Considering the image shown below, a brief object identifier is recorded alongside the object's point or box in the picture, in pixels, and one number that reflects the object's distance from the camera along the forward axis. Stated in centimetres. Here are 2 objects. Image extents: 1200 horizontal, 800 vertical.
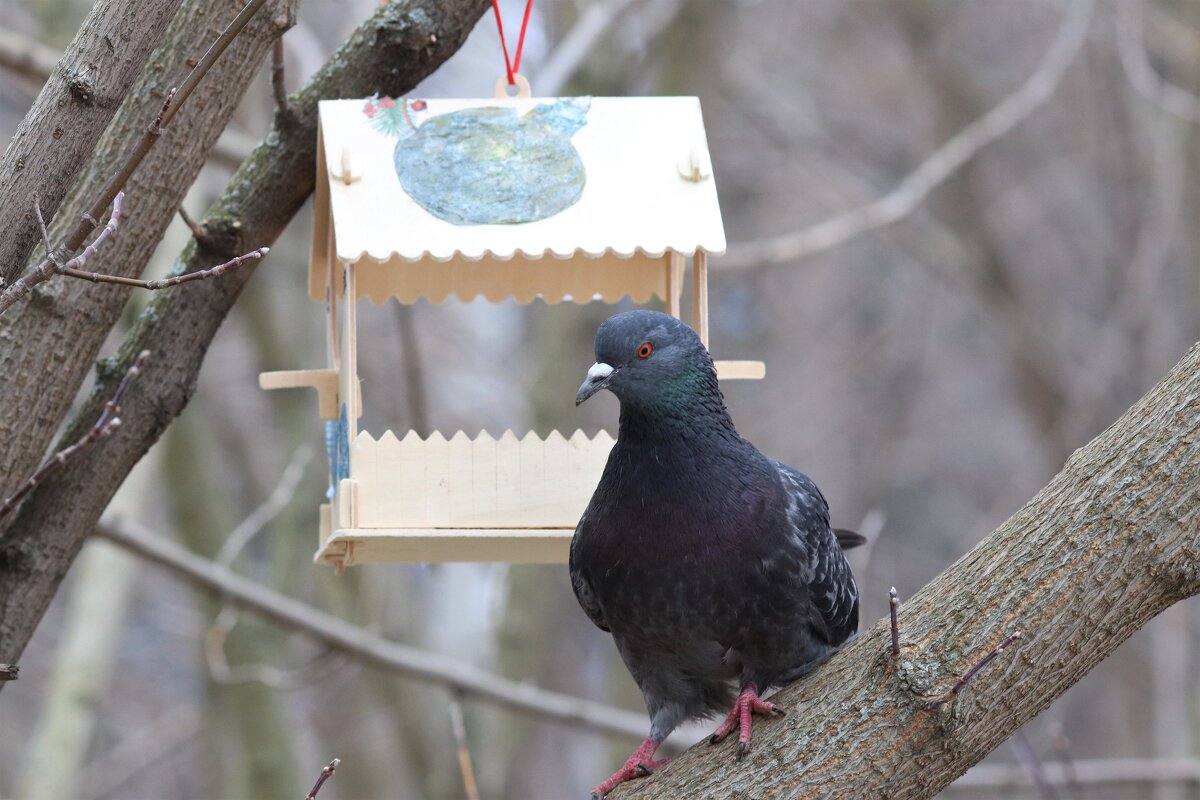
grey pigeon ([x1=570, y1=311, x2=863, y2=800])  661
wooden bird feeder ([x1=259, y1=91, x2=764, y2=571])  695
